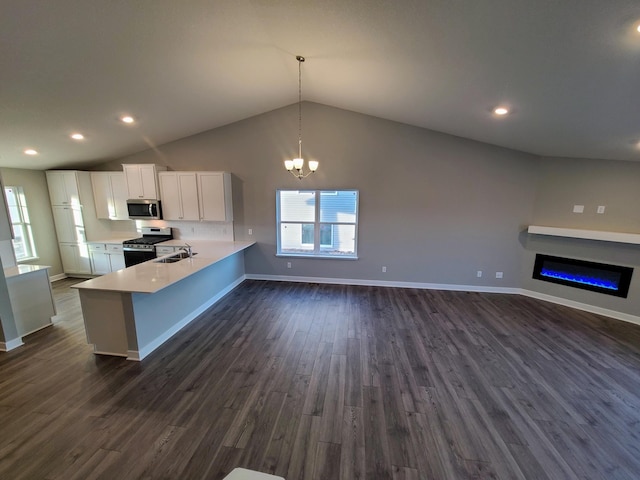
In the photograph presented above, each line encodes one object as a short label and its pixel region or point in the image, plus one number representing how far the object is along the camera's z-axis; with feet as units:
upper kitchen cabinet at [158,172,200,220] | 17.24
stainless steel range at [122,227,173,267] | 16.75
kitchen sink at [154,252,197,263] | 13.75
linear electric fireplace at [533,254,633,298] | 13.62
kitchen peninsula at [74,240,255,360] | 9.74
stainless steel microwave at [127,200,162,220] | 17.51
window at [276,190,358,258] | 17.85
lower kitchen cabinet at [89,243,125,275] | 18.31
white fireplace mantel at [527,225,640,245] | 12.94
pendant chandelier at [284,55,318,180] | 11.53
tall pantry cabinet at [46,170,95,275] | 18.04
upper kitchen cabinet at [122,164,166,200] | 17.31
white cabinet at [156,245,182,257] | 16.67
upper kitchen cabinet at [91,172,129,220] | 18.25
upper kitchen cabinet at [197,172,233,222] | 17.07
